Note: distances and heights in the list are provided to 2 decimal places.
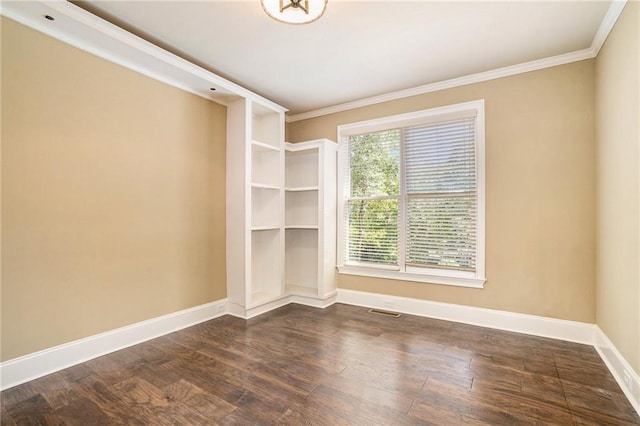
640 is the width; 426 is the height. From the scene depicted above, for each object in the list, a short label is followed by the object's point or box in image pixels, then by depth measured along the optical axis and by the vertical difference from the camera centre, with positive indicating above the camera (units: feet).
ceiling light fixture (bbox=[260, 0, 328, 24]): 6.75 +4.51
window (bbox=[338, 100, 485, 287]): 11.75 +0.65
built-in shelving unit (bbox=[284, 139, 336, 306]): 13.97 -0.46
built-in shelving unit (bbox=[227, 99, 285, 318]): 12.29 +0.16
